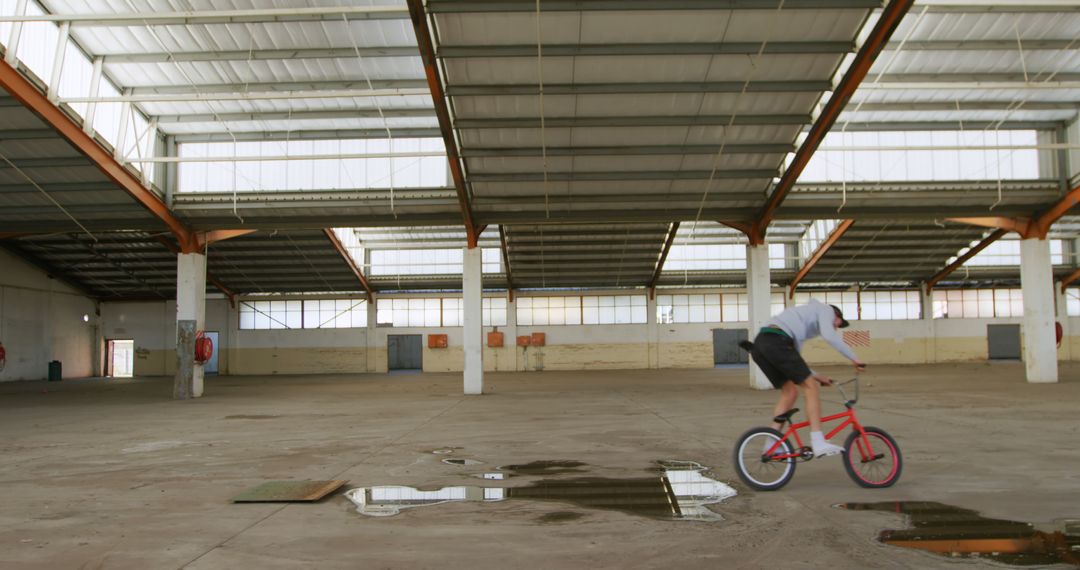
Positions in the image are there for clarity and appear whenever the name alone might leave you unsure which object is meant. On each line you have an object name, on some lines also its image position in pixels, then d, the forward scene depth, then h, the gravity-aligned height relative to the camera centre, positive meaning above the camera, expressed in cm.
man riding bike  659 -7
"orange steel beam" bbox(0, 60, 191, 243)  1577 +496
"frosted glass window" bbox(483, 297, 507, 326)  3759 +175
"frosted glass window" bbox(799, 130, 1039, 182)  2445 +605
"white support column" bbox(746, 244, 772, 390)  2209 +157
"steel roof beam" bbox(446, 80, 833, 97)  1584 +535
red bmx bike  681 -103
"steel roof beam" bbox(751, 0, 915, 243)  1349 +507
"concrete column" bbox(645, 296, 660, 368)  3769 +64
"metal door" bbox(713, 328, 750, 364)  3844 -17
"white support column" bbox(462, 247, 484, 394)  2205 +76
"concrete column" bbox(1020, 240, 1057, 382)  2220 +72
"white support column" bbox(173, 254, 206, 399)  2217 +93
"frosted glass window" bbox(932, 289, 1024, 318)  3819 +178
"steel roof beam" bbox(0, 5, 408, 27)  1420 +696
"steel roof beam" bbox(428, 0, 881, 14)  1364 +608
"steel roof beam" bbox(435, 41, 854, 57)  1477 +572
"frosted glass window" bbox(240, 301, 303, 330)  3819 +172
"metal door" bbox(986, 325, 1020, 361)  3806 -6
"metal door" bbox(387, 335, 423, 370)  3822 -21
